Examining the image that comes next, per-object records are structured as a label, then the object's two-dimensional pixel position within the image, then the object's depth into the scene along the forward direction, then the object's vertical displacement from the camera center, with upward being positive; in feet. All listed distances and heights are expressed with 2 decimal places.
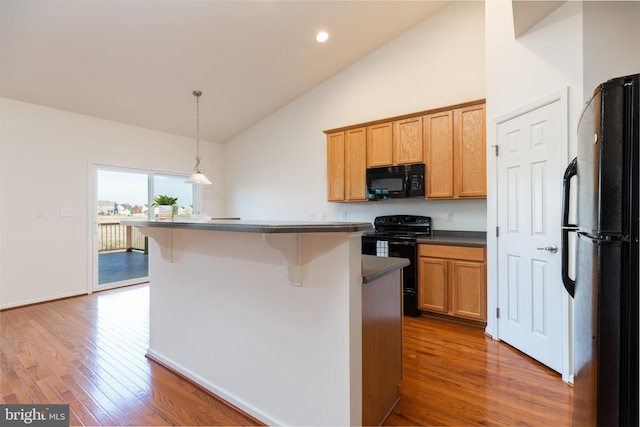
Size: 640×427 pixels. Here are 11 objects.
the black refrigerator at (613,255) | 2.36 -0.38
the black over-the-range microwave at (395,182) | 11.74 +1.35
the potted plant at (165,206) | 7.00 +0.20
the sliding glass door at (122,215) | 14.89 -0.04
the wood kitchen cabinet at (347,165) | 13.48 +2.37
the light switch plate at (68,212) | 13.46 +0.12
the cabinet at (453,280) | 9.65 -2.39
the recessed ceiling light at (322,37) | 12.34 +7.72
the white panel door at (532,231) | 7.04 -0.51
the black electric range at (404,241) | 10.97 -1.14
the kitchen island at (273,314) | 4.35 -1.86
